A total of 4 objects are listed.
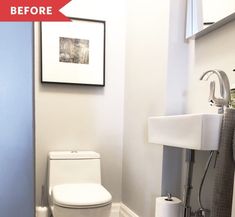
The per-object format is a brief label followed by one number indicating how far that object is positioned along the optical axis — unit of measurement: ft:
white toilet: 5.00
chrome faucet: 3.89
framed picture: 6.73
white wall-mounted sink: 3.47
